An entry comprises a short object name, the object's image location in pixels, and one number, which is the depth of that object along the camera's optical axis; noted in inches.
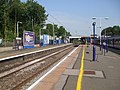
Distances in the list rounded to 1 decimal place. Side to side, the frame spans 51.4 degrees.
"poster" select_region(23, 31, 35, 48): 997.6
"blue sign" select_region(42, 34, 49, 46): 1583.7
